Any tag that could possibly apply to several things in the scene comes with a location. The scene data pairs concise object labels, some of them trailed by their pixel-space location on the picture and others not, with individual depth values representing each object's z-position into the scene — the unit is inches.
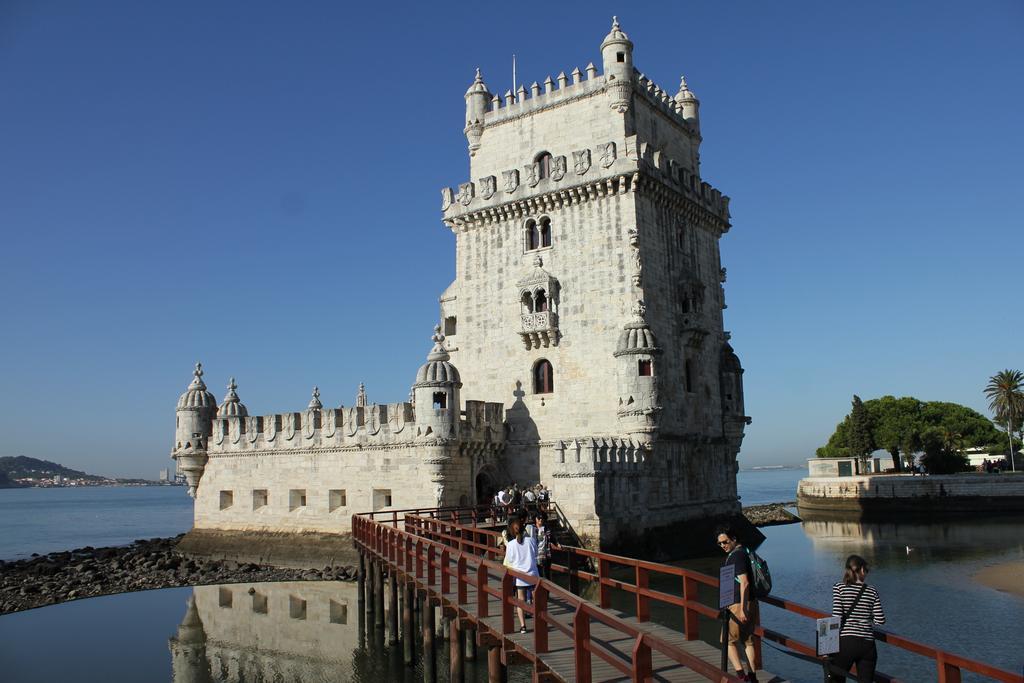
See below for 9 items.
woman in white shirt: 543.2
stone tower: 1200.2
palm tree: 2512.3
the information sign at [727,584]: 361.1
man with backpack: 366.6
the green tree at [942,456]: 2377.0
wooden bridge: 328.8
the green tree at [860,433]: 2787.9
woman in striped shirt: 325.4
